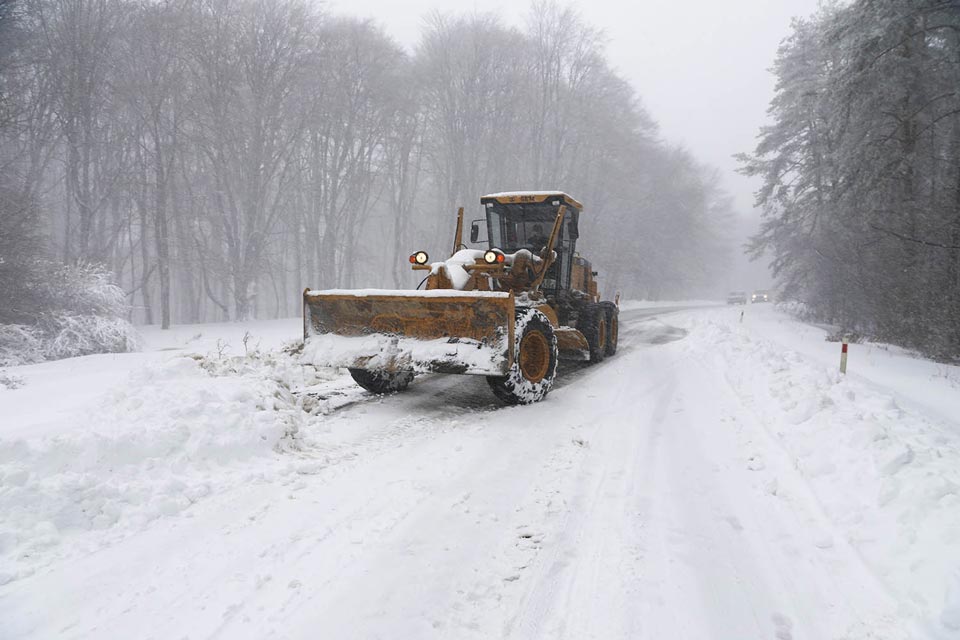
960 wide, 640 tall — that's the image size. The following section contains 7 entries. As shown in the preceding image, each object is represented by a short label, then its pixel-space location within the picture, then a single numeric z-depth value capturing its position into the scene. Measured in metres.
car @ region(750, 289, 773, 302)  47.84
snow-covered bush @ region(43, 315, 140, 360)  11.34
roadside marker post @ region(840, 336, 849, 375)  6.98
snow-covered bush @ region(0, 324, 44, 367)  10.50
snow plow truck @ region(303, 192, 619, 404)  5.75
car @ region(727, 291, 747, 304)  45.28
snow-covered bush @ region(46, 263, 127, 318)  12.25
